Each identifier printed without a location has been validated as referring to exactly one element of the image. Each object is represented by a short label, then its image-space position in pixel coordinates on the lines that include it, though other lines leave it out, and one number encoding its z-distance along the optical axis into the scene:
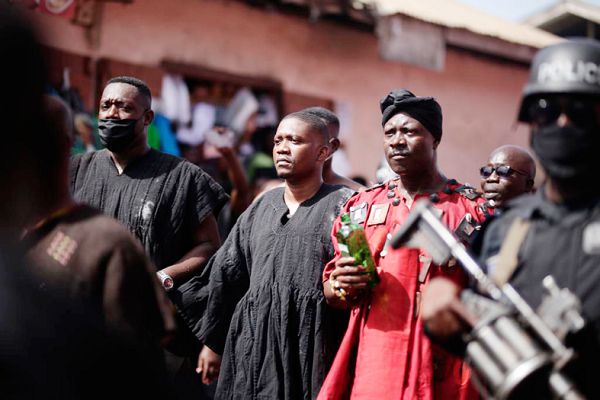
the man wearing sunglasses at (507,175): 5.62
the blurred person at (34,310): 2.68
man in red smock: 4.34
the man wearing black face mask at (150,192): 5.45
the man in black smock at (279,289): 4.98
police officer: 2.92
